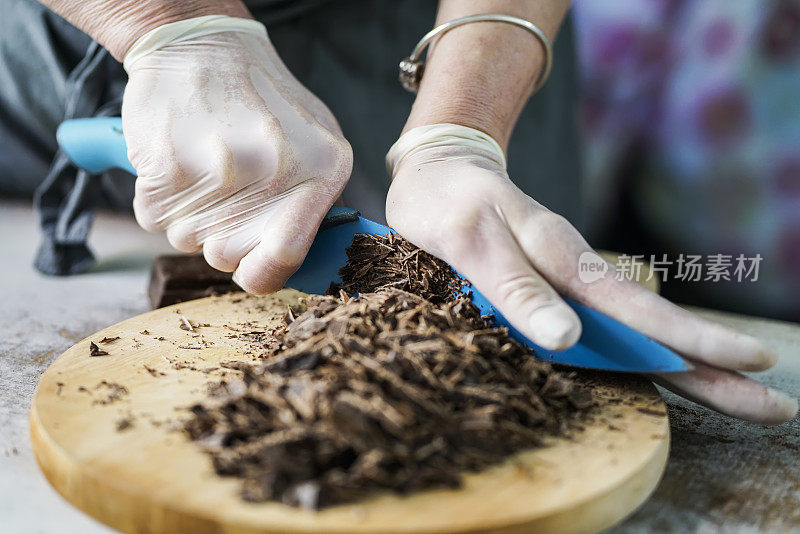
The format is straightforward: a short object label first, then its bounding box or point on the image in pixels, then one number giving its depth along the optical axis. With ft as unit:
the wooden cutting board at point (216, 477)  2.05
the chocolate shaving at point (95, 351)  2.33
